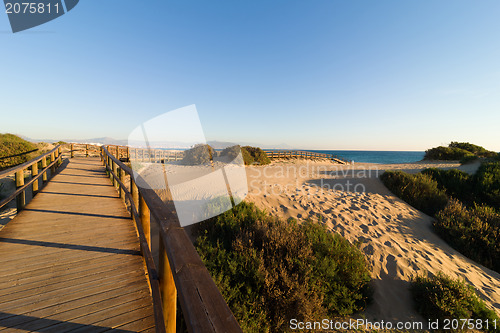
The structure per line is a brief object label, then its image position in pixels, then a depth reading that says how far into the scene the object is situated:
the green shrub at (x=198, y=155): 17.23
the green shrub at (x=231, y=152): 18.23
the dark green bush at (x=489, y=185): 7.62
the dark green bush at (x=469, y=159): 15.45
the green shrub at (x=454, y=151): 20.32
